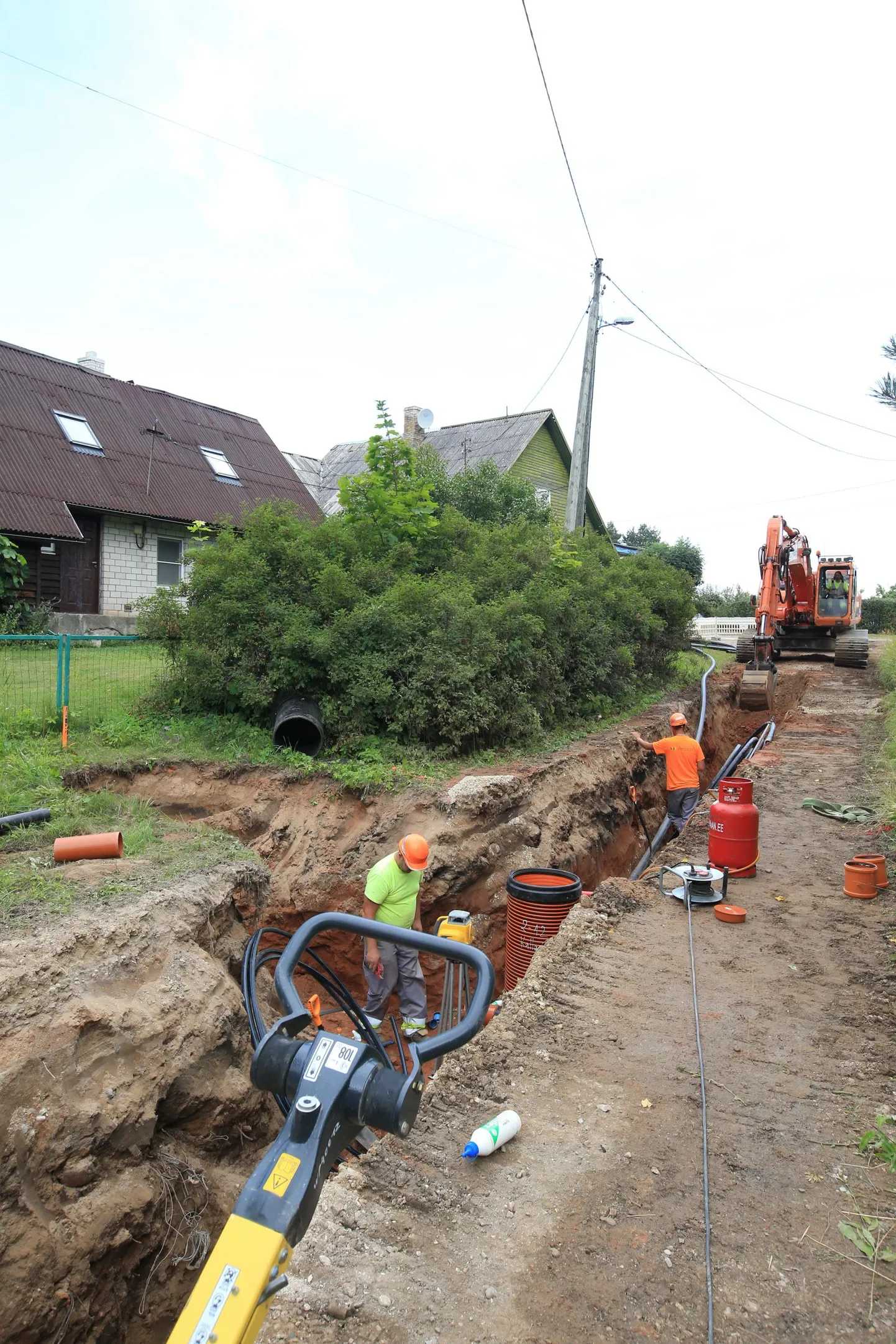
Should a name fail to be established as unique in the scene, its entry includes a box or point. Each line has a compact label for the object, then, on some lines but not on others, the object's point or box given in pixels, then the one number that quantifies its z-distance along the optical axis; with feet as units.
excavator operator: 76.79
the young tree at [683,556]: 150.30
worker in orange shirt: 35.76
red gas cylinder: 25.90
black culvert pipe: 32.07
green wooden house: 87.76
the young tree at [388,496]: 39.17
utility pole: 52.29
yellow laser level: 20.80
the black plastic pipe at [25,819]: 22.72
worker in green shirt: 21.43
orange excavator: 65.77
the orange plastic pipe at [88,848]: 21.01
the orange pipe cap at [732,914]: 22.74
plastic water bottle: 12.67
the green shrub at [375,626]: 32.65
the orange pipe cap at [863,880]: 23.91
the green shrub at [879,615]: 137.18
